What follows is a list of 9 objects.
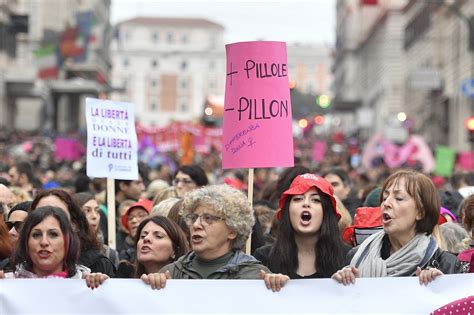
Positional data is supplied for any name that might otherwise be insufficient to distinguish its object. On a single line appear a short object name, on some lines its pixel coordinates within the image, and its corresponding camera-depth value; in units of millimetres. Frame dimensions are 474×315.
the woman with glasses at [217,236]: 9826
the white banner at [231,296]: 9123
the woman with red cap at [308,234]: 10189
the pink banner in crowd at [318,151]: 53614
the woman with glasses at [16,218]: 11642
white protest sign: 14856
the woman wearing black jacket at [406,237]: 9577
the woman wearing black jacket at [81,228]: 10921
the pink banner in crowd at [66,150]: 46906
